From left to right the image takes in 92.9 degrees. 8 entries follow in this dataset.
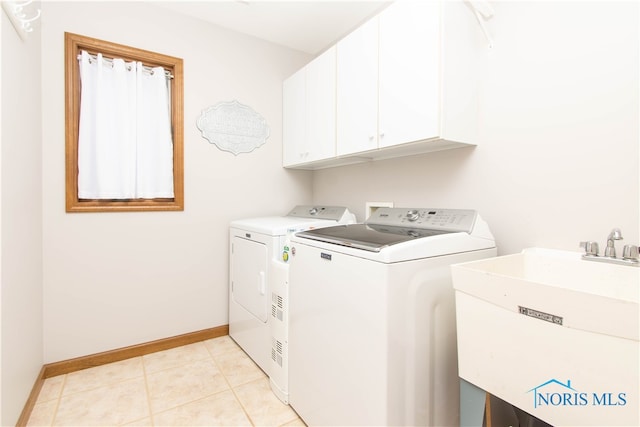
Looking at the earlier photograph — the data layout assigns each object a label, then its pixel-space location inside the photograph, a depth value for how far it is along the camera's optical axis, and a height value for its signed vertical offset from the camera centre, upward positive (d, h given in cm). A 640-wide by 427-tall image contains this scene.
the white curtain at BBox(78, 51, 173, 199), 200 +53
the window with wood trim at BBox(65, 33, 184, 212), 192 +62
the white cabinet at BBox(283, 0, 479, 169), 144 +67
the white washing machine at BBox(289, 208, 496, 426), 113 -47
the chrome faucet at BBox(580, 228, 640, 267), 108 -16
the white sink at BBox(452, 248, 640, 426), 73 -37
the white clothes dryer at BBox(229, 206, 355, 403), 174 -49
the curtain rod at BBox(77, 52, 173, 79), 202 +101
